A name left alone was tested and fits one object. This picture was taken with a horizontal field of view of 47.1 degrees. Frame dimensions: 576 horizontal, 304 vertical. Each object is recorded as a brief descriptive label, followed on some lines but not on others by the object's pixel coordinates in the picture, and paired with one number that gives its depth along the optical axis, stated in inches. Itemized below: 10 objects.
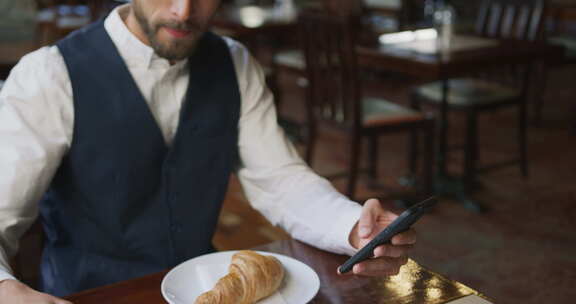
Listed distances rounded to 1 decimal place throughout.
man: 48.6
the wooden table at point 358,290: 40.6
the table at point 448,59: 122.4
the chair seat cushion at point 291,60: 176.7
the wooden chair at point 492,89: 140.8
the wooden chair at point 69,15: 176.8
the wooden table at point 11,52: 108.3
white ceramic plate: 40.0
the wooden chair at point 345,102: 126.8
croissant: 38.3
